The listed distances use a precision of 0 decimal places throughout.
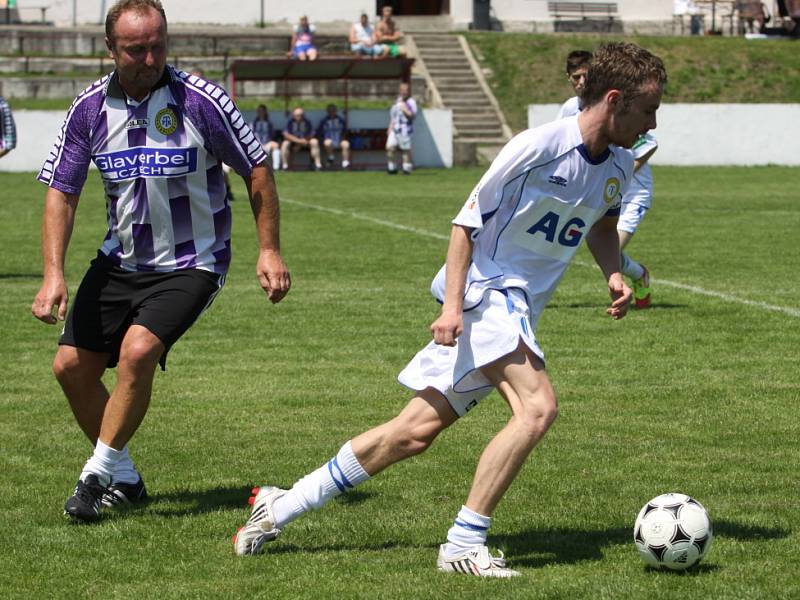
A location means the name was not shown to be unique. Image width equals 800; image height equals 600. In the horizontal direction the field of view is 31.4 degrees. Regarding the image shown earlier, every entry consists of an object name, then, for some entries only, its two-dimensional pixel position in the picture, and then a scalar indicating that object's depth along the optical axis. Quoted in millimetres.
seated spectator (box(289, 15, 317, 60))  40656
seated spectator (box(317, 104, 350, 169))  34844
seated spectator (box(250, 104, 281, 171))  33875
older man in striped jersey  5715
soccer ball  4945
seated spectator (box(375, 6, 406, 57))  41803
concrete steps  38844
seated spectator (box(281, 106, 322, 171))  34469
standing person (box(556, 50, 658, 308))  11188
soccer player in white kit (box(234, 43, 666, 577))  4938
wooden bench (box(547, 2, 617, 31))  48531
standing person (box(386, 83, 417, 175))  33750
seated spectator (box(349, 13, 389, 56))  41219
